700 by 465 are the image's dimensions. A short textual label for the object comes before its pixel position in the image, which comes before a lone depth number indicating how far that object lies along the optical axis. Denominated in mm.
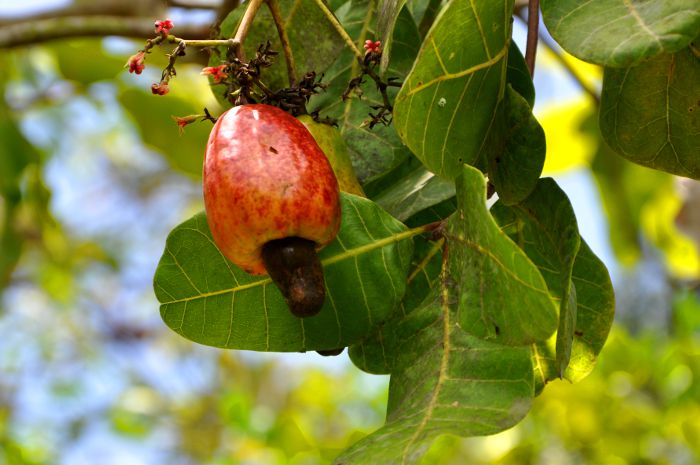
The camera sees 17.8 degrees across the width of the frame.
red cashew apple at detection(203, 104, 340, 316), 804
